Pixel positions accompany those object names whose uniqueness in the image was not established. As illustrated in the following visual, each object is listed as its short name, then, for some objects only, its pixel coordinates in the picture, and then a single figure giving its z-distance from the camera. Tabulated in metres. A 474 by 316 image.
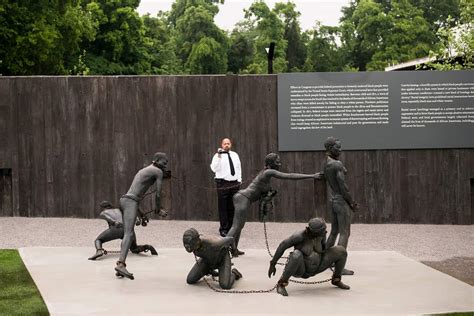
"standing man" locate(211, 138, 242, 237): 16.66
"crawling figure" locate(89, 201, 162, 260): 14.09
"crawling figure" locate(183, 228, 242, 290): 11.37
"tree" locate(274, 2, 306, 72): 73.38
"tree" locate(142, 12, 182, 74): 56.62
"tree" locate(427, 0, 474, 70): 21.75
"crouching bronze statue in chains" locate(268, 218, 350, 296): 11.17
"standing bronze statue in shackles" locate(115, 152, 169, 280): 12.88
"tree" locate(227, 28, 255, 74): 77.88
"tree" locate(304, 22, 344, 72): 71.19
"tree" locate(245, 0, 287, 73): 68.69
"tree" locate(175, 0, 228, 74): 67.25
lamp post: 22.47
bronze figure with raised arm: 13.48
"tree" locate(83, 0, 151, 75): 48.95
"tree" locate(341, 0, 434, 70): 62.50
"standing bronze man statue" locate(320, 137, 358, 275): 12.73
